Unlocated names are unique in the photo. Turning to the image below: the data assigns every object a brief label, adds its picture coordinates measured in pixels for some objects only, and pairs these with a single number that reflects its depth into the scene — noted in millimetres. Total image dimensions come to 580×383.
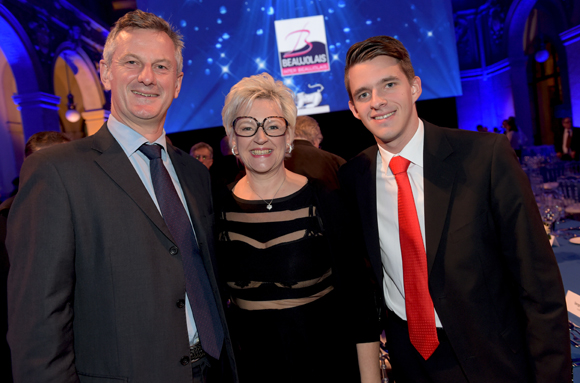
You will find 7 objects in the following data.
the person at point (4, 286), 2300
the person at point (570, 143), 7418
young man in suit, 1259
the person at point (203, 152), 5395
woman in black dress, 1687
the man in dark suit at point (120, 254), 1098
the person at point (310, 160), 3137
